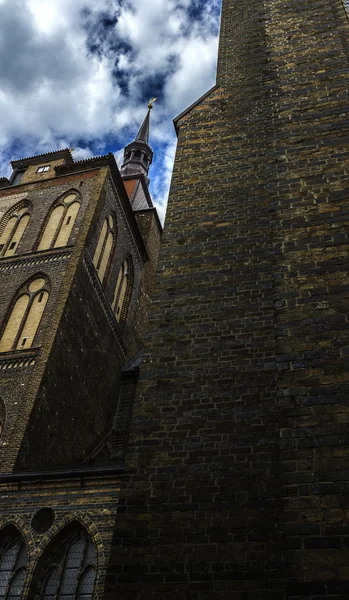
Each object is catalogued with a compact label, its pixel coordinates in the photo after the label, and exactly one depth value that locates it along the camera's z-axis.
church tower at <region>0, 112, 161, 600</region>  8.95
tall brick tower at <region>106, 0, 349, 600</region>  4.87
